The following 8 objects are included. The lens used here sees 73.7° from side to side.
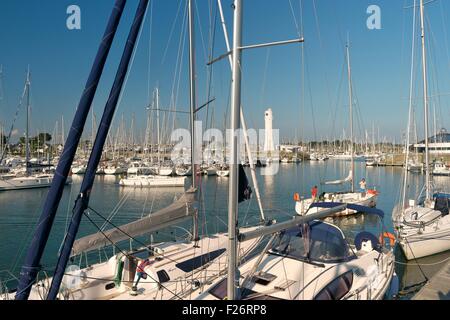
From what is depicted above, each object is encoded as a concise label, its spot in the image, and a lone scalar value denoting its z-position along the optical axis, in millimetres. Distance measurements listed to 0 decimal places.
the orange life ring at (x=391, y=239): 9645
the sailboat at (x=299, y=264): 4898
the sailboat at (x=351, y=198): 23203
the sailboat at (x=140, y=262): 5793
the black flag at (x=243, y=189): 6988
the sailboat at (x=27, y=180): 39022
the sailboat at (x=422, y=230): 13867
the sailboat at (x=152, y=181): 42184
